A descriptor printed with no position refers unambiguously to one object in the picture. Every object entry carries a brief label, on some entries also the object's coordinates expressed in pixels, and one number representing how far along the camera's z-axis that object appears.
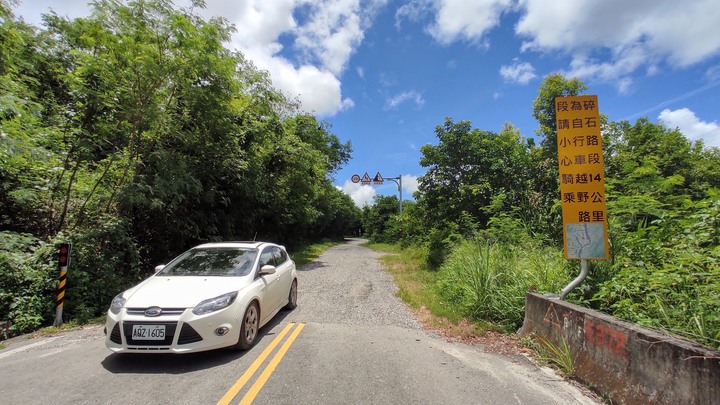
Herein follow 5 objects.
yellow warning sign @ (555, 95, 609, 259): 4.84
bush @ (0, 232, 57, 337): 5.71
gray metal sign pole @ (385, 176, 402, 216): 27.14
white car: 4.19
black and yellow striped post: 6.03
